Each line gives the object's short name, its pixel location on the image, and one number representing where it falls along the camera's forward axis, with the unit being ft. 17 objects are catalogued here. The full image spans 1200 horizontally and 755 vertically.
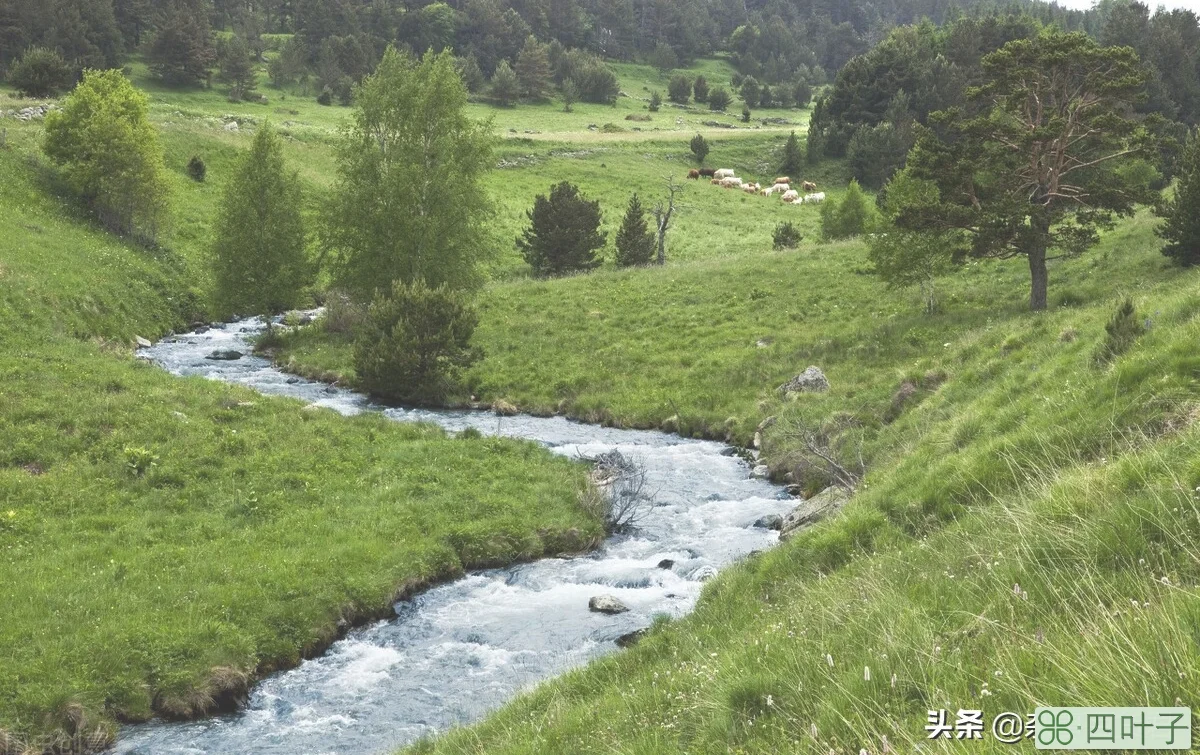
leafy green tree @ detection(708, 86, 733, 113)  517.96
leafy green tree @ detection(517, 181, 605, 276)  181.47
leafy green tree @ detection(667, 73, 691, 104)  537.65
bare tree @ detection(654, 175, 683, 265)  185.66
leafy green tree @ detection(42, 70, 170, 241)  158.30
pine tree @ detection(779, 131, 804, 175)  336.70
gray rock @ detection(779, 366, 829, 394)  99.07
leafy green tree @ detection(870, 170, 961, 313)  113.50
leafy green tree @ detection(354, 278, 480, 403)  107.14
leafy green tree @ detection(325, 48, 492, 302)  140.87
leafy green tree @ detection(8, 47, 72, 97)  236.02
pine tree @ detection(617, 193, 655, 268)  188.85
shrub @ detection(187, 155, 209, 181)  210.59
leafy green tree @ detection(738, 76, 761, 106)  541.75
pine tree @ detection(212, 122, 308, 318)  144.36
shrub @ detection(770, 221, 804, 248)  198.90
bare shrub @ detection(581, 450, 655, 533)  72.69
